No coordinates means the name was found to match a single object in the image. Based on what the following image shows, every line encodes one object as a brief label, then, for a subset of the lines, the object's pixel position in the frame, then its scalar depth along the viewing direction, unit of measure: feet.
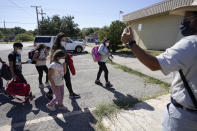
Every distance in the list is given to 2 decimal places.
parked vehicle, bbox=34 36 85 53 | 44.49
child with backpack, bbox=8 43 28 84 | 10.62
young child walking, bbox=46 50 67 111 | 8.92
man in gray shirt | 3.18
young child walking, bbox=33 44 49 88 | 12.91
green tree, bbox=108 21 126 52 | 42.65
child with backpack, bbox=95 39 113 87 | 14.24
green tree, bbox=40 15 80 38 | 88.12
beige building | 36.88
